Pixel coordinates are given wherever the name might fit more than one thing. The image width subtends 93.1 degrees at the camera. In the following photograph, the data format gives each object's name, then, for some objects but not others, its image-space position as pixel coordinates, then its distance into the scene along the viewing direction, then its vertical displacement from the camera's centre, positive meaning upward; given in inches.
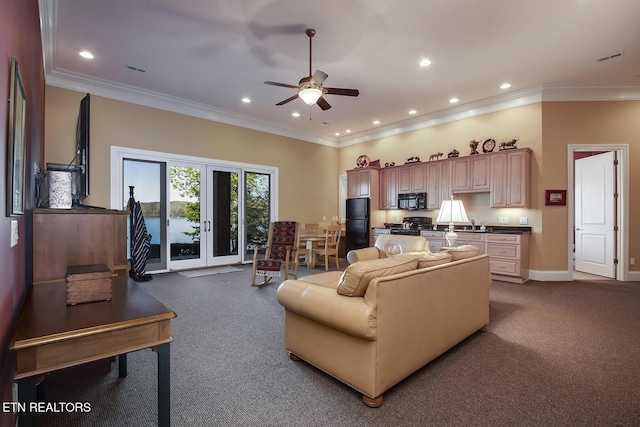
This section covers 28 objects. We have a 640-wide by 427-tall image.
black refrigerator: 299.0 -12.0
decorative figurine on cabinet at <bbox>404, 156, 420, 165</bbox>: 283.9 +50.4
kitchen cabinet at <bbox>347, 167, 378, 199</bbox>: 303.4 +31.1
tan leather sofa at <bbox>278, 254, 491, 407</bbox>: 72.4 -28.5
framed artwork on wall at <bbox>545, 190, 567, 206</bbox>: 212.1 +10.4
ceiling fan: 145.5 +60.9
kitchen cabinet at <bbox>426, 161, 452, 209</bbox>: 256.1 +26.1
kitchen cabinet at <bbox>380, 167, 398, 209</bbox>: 294.4 +24.7
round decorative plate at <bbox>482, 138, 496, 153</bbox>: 235.9 +52.9
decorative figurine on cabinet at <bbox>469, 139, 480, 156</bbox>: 242.4 +53.4
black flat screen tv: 160.9 +33.8
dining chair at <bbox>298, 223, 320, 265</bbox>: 300.4 -15.1
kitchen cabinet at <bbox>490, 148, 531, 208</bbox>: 215.0 +25.2
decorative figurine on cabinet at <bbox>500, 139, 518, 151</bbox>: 223.1 +50.6
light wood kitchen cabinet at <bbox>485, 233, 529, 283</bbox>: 207.6 -30.0
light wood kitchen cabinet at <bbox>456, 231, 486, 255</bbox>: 223.8 -20.1
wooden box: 57.6 -14.2
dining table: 258.3 -23.6
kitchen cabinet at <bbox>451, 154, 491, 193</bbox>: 233.8 +31.2
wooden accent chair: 190.1 -25.5
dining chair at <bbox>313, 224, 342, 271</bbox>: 251.0 -26.5
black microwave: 270.8 +10.8
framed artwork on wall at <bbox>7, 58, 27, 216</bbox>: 53.7 +12.6
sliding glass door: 223.9 +7.0
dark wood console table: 41.6 -18.5
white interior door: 218.7 -1.7
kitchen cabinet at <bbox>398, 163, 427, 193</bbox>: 272.8 +32.2
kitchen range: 261.6 -11.6
